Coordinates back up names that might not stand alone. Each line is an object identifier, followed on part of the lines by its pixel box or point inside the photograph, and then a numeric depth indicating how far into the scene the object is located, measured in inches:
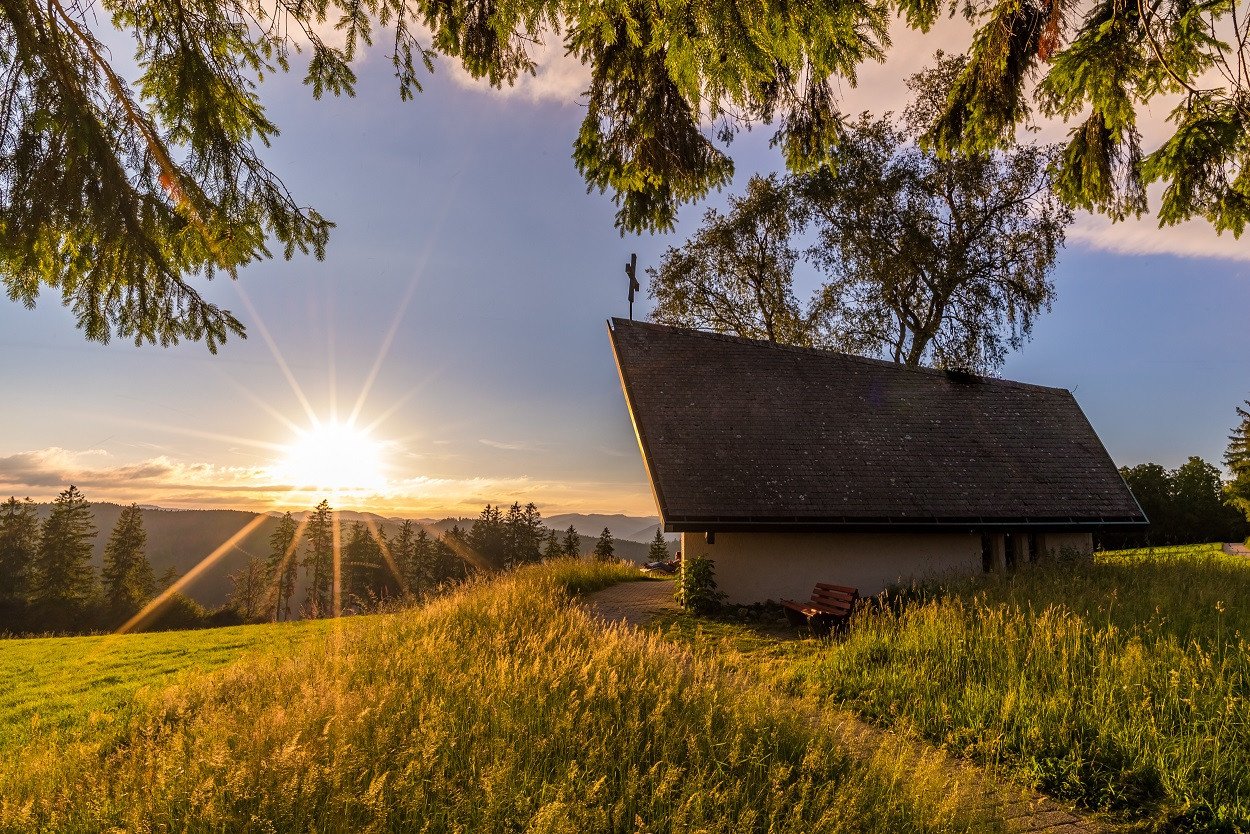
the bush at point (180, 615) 1886.1
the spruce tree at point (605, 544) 1338.0
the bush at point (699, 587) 480.7
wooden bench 403.2
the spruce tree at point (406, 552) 2556.8
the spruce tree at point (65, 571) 1916.8
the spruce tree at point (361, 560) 2492.6
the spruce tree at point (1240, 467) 1173.1
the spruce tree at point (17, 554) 1936.5
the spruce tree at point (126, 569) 2076.8
